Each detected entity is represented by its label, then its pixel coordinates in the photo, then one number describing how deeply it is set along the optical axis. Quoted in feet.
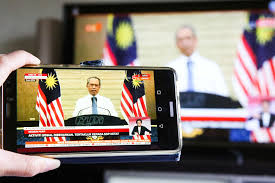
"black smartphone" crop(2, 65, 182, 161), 2.11
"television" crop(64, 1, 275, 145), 5.00
